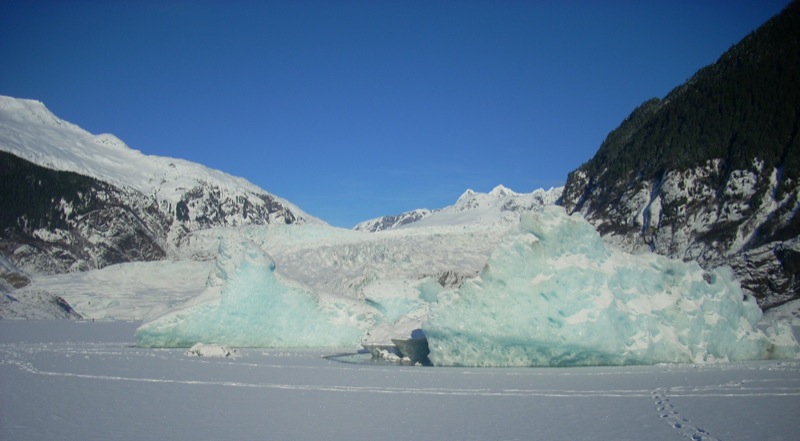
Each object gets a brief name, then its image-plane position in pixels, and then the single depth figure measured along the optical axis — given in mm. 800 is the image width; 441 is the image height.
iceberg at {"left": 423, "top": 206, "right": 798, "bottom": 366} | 14906
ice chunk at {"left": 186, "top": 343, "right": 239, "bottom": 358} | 18188
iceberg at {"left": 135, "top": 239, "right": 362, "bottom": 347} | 20906
